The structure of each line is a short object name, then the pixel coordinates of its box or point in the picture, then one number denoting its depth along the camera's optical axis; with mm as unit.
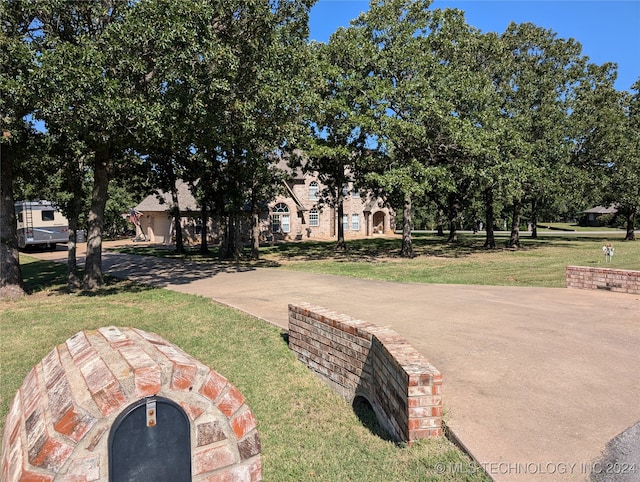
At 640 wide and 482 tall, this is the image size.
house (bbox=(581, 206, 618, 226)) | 70075
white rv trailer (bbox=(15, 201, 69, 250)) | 28359
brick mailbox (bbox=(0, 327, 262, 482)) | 2494
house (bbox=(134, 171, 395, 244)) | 38156
